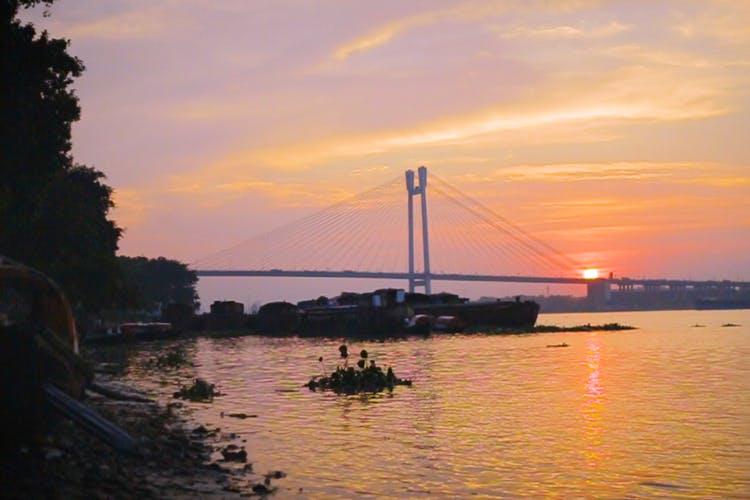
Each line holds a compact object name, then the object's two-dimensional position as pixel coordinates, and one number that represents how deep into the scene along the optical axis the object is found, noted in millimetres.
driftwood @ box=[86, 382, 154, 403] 23172
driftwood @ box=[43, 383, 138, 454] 14602
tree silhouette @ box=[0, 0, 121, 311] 27766
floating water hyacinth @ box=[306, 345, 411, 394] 33719
